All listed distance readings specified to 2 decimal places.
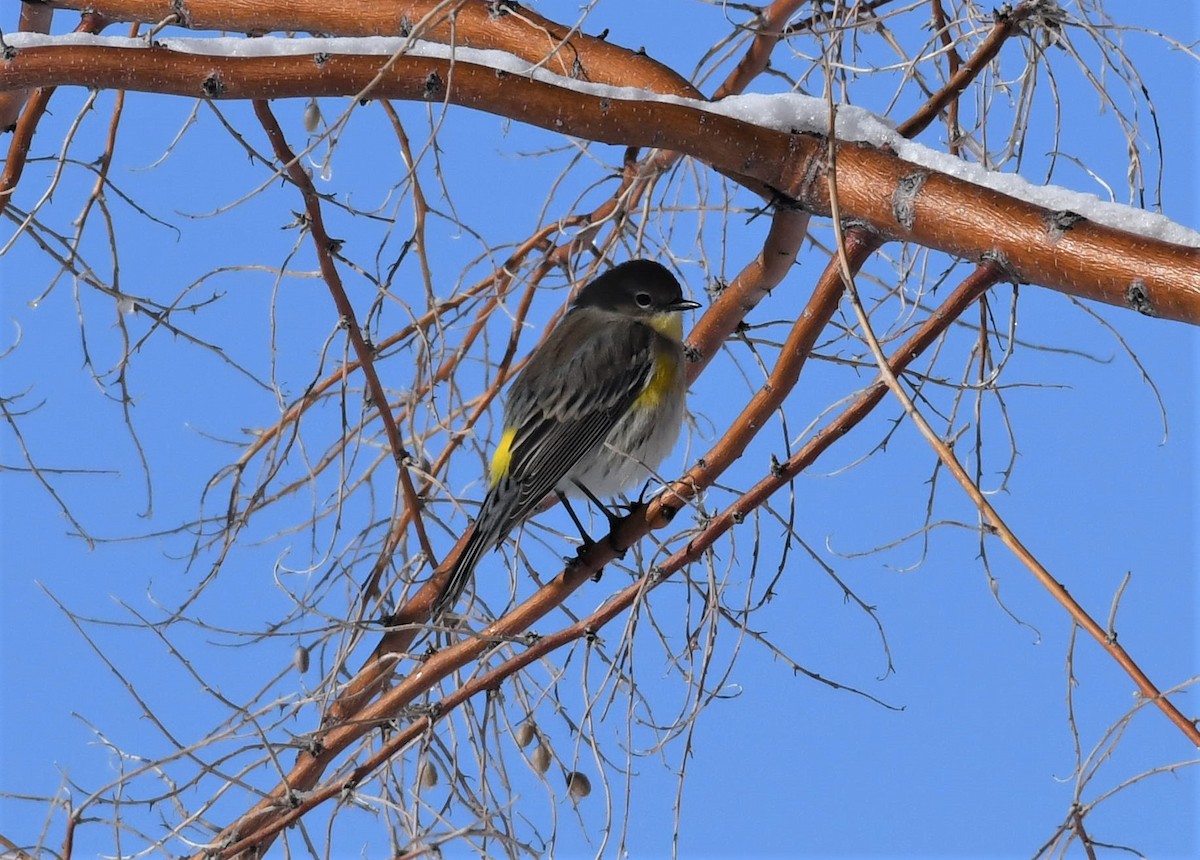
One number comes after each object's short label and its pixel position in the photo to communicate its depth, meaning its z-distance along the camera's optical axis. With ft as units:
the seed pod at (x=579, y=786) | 19.03
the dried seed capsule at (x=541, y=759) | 19.53
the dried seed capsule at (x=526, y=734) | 20.02
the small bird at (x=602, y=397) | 25.84
